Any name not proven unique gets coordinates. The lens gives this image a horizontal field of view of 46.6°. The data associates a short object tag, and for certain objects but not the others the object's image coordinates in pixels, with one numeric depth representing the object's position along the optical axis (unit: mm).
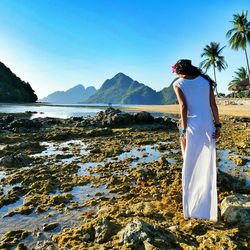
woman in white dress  4629
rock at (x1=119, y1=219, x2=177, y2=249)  3771
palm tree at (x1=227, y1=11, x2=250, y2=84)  52125
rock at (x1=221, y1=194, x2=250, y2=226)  4469
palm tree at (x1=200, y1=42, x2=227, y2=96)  68625
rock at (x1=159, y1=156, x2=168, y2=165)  8971
